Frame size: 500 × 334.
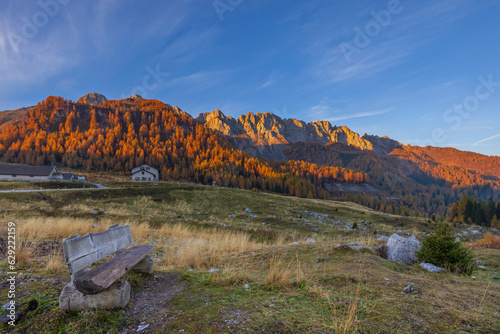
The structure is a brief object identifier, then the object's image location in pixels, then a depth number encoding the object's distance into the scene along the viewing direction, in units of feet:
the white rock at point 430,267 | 23.27
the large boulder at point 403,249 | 27.96
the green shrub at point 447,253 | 24.02
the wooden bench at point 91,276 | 11.59
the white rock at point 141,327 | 10.96
